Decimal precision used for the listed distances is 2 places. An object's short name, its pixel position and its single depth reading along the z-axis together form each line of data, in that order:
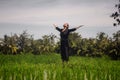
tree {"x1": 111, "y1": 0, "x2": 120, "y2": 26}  21.58
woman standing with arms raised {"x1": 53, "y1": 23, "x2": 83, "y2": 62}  10.95
